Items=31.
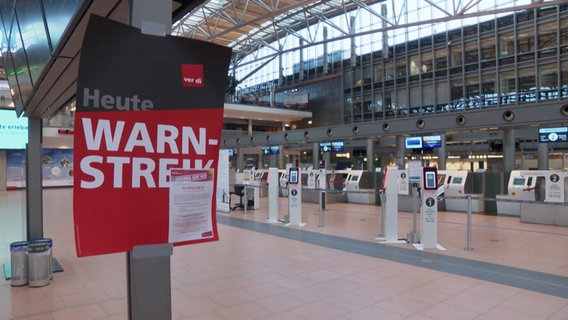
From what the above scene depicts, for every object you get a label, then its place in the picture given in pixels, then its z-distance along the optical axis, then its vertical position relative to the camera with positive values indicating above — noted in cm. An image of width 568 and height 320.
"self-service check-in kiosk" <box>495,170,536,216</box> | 1220 -86
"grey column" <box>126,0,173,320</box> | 180 -45
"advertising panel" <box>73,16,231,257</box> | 164 +18
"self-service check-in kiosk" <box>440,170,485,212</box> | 1409 -89
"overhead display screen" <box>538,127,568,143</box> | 1152 +85
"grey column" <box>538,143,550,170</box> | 1327 +23
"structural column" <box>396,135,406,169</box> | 1535 +63
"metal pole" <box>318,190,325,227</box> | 1098 -151
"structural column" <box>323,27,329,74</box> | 4103 +1076
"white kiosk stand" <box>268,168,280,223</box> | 1214 -91
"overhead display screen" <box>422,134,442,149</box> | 1454 +87
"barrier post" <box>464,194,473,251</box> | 792 -139
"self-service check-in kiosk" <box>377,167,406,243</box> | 880 -87
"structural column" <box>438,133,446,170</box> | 1512 +27
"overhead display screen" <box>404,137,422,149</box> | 1495 +85
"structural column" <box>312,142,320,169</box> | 1967 +57
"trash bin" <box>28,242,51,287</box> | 560 -132
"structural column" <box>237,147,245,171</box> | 2461 +58
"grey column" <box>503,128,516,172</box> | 1334 +48
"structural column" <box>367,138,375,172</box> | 1766 +49
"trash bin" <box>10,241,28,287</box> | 562 -134
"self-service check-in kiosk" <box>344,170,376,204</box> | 1730 -83
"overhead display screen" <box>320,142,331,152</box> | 1978 +100
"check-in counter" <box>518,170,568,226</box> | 1097 -119
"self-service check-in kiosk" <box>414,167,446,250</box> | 812 -91
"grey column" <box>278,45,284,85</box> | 4656 +1113
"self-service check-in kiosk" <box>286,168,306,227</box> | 1138 -89
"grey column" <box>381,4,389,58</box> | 3562 +1070
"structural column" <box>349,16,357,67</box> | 3806 +1076
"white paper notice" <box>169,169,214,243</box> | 186 -17
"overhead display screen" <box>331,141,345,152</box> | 1953 +98
